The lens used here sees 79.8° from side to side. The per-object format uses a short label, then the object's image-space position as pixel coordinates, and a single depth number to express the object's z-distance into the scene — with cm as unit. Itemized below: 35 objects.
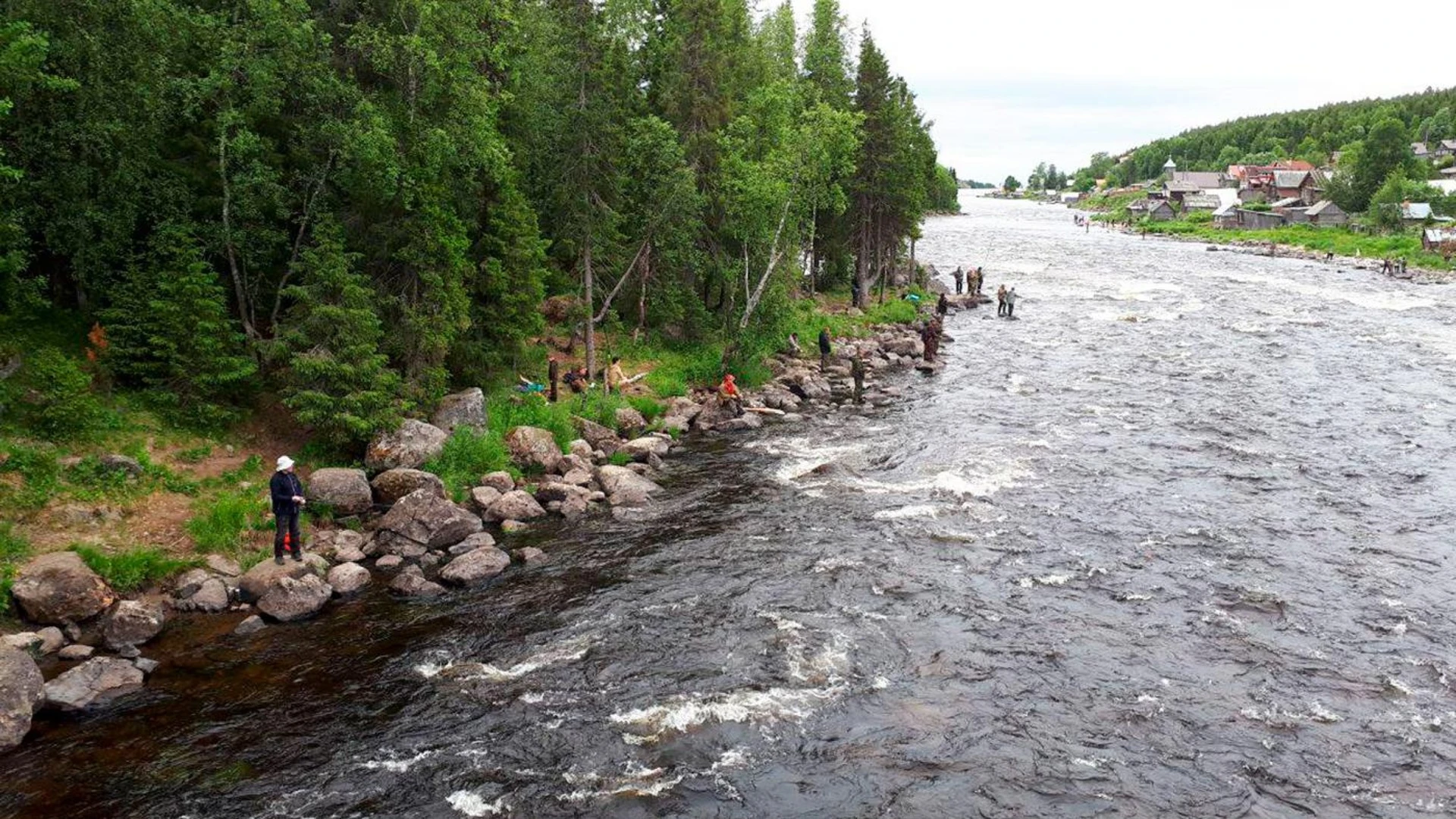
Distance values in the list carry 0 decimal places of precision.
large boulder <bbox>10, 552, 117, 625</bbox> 1681
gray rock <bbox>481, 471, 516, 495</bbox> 2520
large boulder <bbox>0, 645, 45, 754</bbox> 1384
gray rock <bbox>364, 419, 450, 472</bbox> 2431
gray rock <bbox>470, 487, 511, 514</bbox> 2423
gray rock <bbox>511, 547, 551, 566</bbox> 2150
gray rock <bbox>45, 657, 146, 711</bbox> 1485
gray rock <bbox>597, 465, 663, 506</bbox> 2570
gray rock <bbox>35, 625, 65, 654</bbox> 1631
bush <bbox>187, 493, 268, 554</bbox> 2023
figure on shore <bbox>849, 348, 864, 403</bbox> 3862
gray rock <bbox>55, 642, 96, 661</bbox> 1627
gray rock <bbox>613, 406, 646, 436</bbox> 3150
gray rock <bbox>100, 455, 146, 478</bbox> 2078
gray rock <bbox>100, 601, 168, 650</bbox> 1700
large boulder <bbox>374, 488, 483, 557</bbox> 2180
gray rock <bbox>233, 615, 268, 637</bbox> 1775
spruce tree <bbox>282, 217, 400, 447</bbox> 2358
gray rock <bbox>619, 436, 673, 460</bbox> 2909
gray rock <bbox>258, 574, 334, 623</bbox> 1839
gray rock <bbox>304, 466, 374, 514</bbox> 2261
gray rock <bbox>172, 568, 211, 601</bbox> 1869
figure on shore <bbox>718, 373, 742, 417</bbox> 3512
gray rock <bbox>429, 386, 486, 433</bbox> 2659
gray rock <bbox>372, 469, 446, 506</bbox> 2346
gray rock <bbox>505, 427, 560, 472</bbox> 2714
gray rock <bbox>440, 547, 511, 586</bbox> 2034
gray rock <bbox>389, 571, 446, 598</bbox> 1969
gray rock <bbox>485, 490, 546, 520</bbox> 2405
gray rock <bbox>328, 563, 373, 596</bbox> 1962
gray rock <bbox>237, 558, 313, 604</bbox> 1891
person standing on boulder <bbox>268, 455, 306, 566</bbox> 1967
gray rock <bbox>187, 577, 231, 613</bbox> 1850
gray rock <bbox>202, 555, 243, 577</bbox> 1958
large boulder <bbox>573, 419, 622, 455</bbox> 2953
